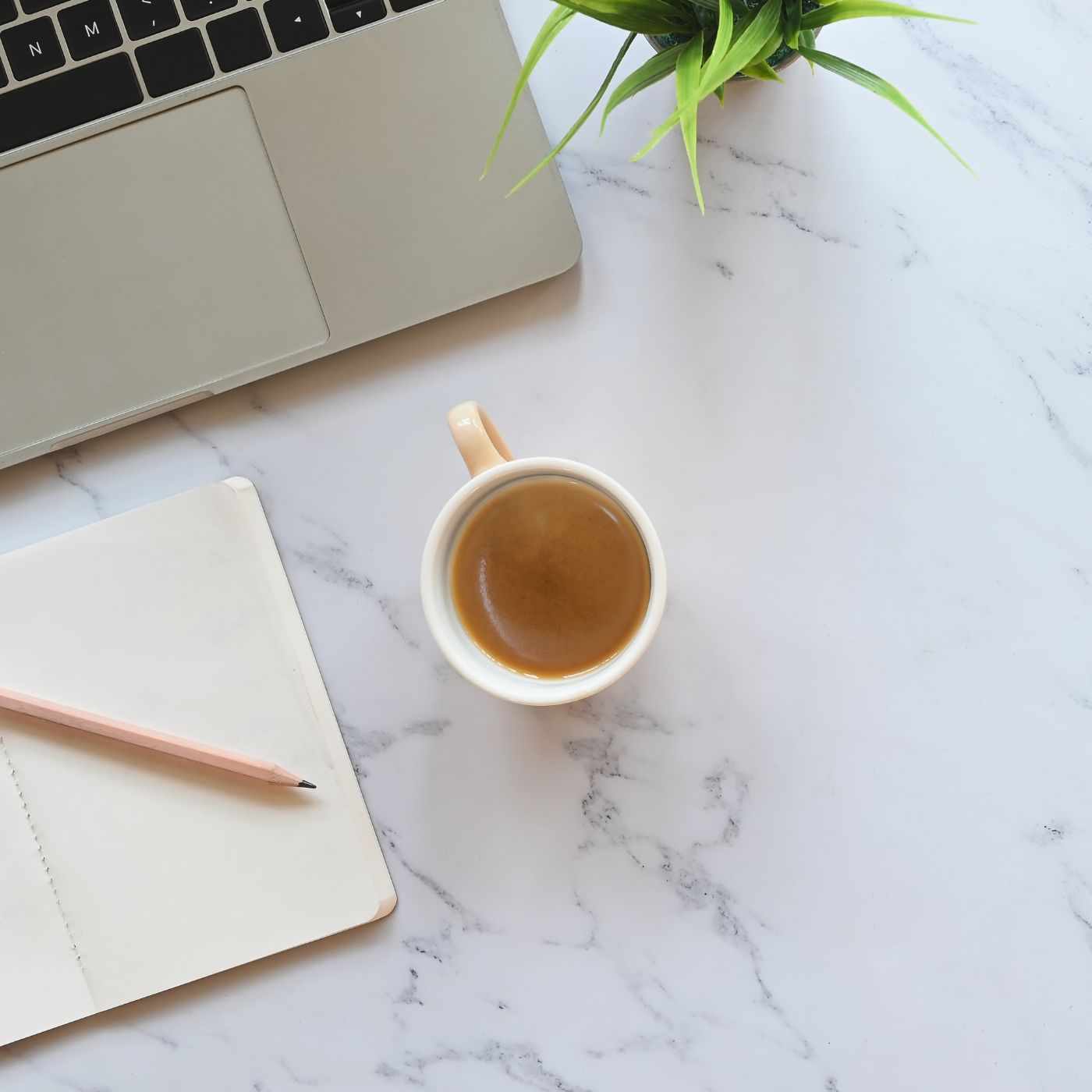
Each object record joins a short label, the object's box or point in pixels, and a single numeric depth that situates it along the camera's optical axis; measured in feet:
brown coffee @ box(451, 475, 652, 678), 1.79
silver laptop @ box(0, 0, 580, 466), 1.76
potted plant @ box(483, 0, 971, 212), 1.39
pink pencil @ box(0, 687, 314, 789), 1.91
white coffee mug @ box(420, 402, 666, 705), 1.63
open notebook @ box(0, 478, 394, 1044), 1.94
